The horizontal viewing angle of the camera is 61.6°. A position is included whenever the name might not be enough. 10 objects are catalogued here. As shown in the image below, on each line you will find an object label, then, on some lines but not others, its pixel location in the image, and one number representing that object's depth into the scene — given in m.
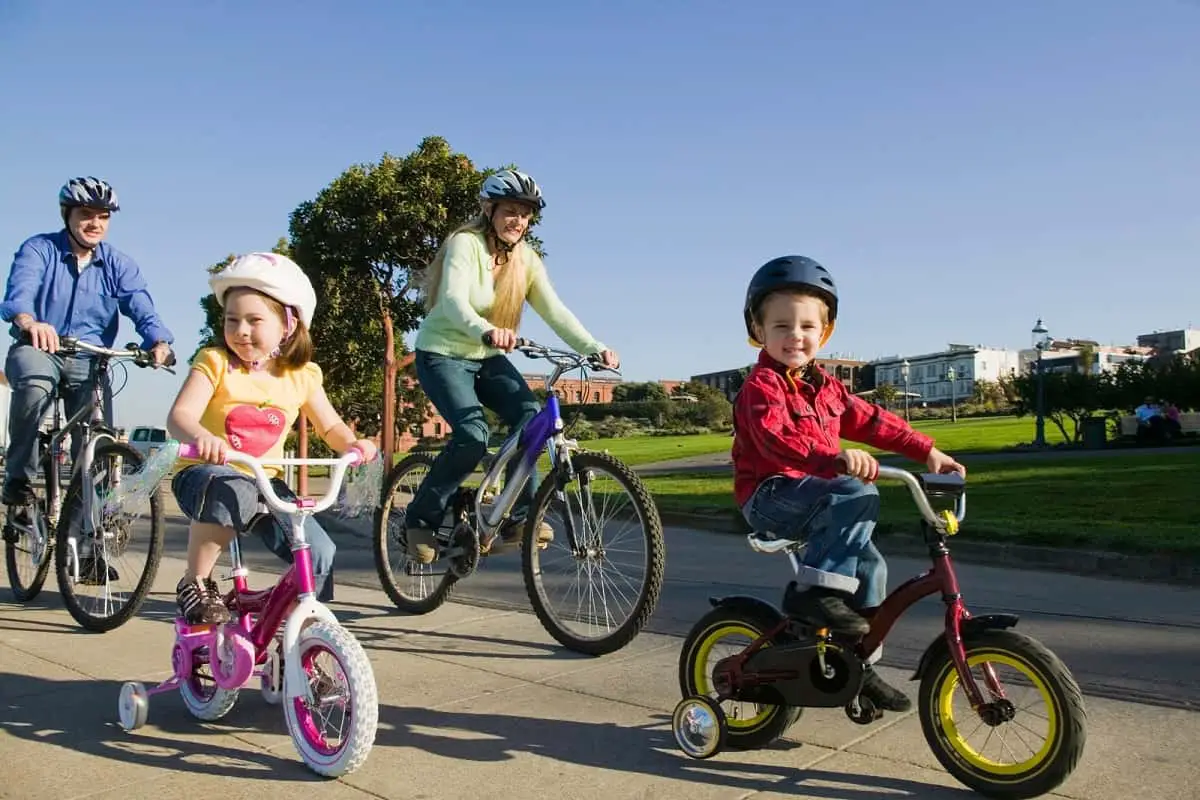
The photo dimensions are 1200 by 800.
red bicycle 2.38
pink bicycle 2.67
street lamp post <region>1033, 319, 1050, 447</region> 31.26
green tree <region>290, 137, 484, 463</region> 20.66
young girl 3.21
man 5.16
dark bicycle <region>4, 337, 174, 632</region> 4.70
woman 4.69
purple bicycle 4.00
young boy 2.70
